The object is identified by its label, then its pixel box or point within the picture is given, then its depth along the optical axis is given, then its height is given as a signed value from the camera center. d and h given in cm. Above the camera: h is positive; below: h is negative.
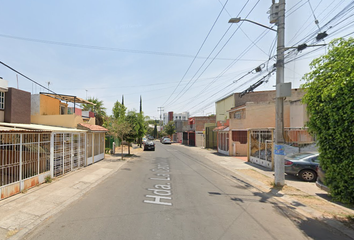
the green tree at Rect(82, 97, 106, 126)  2514 +239
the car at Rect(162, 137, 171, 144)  4725 -389
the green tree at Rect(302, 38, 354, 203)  441 +26
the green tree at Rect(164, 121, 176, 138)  5869 -90
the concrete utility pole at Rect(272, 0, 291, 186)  828 +73
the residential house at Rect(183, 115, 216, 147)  3882 -105
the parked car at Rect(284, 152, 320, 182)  945 -209
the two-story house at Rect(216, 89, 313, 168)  1367 -46
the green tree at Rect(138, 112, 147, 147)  1993 +12
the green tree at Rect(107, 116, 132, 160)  1708 -33
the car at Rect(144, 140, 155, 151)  2631 -283
